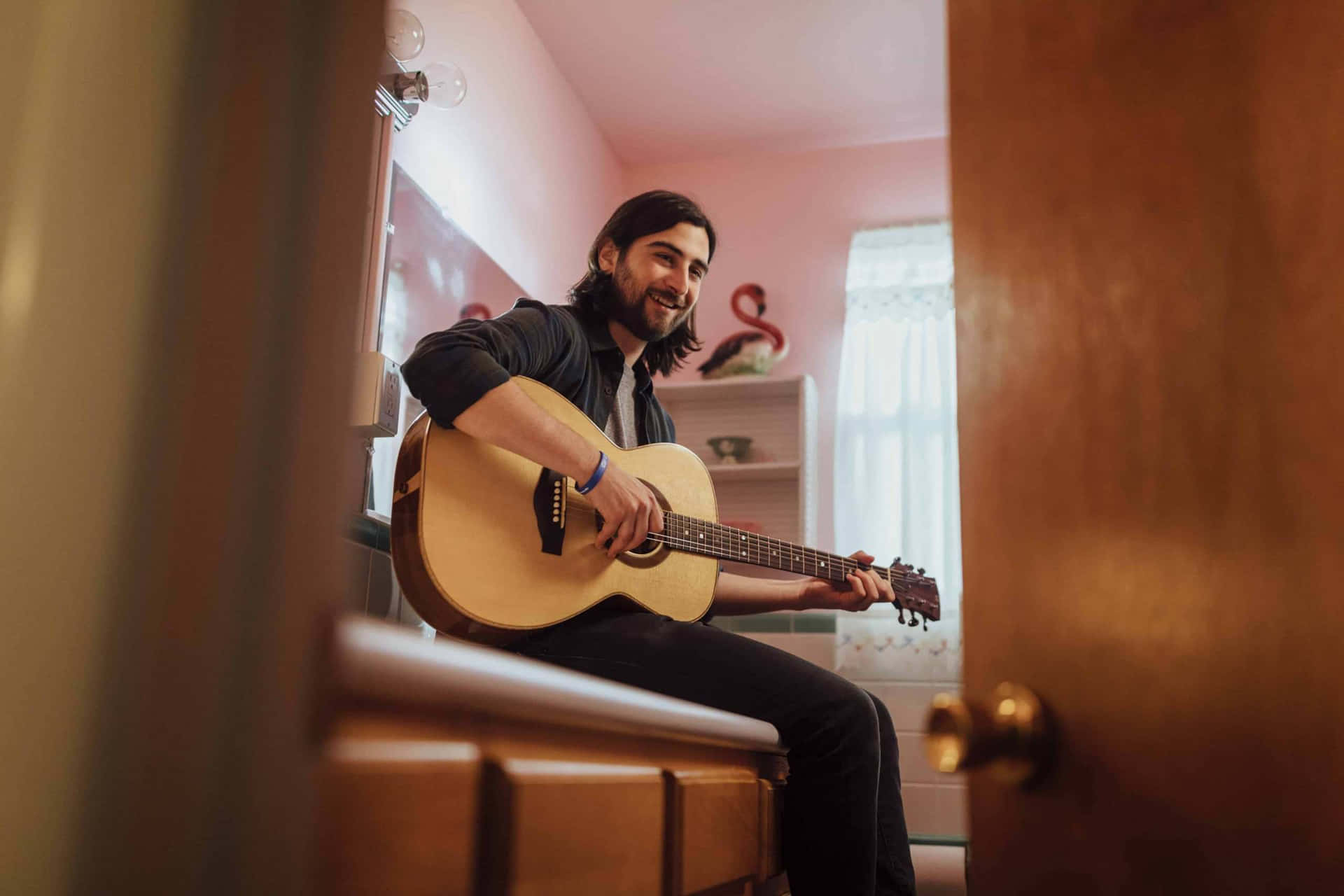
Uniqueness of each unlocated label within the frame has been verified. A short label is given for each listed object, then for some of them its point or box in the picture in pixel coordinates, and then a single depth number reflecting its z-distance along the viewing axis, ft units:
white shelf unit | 11.37
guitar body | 4.50
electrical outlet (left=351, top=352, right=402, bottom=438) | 5.71
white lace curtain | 10.57
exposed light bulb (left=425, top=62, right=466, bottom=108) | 7.33
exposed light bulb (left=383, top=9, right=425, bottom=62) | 6.45
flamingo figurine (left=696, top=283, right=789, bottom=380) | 11.73
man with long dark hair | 4.73
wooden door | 1.78
